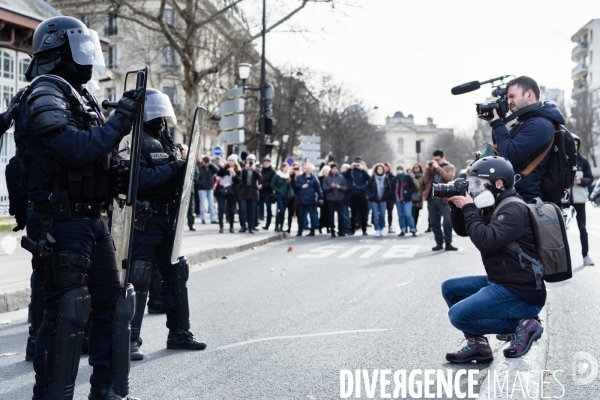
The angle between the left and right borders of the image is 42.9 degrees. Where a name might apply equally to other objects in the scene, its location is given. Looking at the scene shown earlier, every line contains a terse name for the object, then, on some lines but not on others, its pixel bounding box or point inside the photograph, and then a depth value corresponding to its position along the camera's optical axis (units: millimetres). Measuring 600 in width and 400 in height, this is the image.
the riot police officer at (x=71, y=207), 3467
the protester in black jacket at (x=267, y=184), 19172
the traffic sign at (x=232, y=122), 17516
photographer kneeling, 4688
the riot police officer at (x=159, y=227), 5285
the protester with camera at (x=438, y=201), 13648
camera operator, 5270
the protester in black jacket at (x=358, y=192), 18812
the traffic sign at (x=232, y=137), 17688
